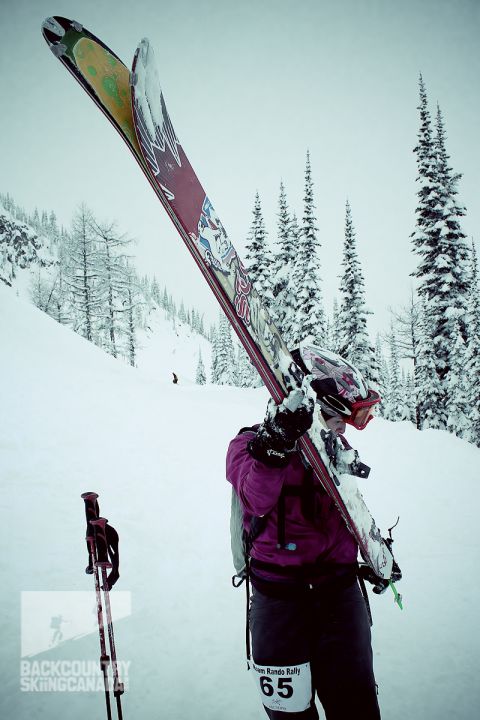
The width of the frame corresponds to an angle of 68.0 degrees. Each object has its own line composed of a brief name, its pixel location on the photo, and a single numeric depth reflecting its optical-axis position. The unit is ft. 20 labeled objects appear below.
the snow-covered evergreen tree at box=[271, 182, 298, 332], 94.94
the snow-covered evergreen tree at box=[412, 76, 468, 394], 66.08
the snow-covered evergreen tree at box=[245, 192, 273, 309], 93.20
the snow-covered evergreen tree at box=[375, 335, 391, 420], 149.94
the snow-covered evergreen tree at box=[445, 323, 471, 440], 66.77
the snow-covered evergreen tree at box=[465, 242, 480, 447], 77.97
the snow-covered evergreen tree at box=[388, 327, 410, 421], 160.35
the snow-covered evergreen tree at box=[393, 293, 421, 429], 88.26
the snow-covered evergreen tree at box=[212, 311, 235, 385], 193.45
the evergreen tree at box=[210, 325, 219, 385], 201.18
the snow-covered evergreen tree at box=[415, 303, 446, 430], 71.31
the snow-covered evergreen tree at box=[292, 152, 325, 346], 86.38
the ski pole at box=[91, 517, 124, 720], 10.57
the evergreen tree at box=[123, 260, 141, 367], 107.04
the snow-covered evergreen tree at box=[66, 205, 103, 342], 101.76
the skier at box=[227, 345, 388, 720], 6.14
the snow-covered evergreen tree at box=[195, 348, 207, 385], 225.35
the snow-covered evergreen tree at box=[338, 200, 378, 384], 83.82
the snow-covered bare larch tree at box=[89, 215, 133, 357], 101.09
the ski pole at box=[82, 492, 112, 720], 10.69
